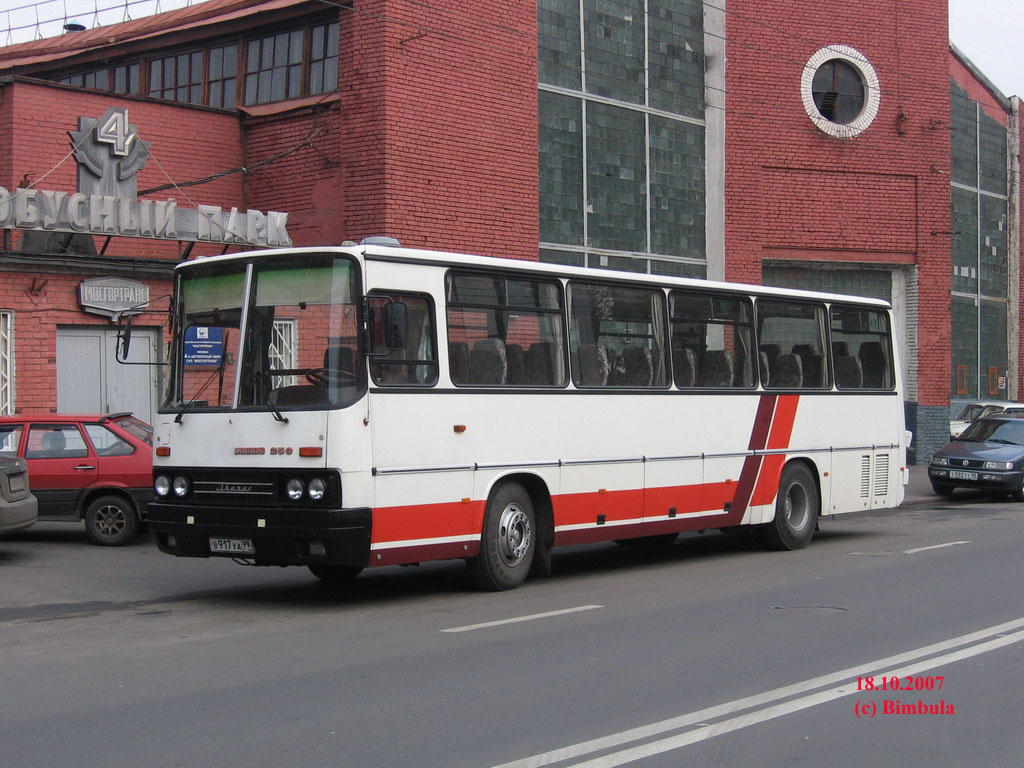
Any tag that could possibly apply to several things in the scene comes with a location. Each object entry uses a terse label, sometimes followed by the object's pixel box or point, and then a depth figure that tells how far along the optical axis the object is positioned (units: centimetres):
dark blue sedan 2188
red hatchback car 1478
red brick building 1955
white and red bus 984
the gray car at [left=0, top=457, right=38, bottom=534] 1316
